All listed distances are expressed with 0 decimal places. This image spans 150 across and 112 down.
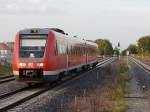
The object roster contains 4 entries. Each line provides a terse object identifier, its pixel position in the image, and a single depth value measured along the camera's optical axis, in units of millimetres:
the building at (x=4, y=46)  126712
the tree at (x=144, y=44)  168500
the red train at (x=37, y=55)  23078
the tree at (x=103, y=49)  179000
